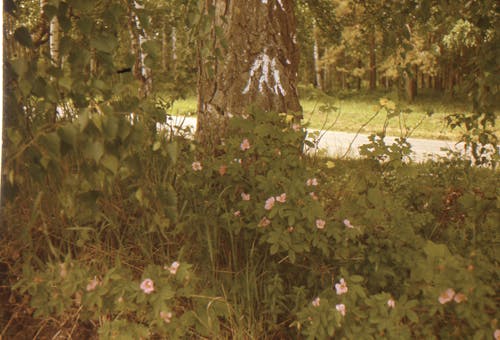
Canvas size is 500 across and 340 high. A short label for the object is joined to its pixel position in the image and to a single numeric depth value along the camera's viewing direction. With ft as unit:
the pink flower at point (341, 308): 6.63
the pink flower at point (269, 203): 7.75
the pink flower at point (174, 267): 6.69
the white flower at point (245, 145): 8.86
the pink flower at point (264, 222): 7.86
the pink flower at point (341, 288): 6.91
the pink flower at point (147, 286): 6.42
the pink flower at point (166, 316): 6.43
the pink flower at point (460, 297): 6.27
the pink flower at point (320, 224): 7.64
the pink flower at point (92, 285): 6.54
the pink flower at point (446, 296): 6.31
